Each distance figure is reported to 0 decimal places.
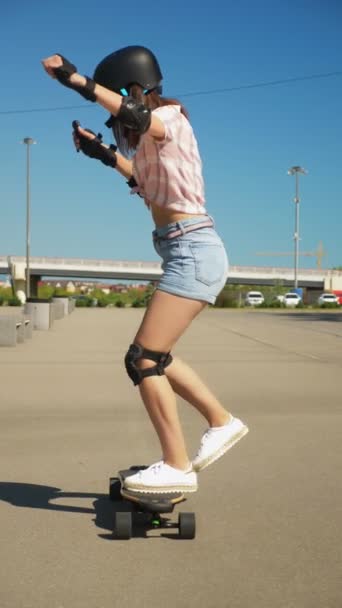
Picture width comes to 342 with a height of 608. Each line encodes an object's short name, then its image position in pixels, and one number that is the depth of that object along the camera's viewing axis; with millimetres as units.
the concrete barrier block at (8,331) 11578
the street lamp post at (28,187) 47031
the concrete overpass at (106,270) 79875
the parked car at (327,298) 58959
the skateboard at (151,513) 2658
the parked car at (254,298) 56894
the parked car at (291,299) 53406
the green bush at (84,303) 43156
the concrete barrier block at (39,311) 15820
